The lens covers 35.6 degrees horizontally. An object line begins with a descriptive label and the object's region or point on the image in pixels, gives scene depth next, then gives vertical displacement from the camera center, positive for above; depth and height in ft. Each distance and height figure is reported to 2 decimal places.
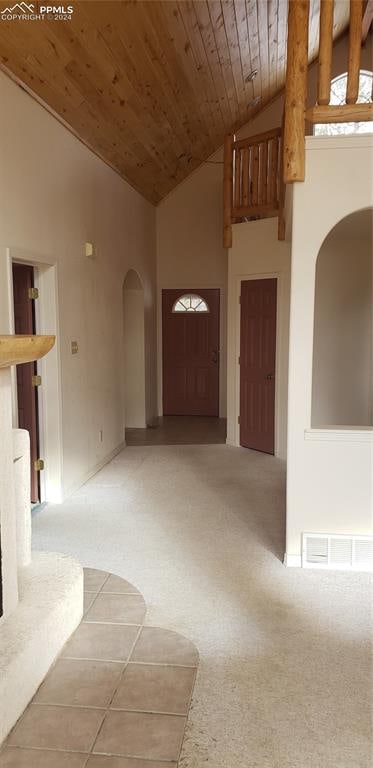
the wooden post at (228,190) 22.03 +5.54
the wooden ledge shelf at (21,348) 7.22 -0.17
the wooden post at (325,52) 11.07 +5.55
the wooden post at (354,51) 11.03 +5.50
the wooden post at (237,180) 21.68 +5.81
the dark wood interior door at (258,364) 22.16 -1.16
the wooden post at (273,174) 20.10 +5.58
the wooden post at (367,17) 20.82 +11.92
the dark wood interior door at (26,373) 15.39 -1.02
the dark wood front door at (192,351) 29.71 -0.86
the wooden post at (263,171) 20.61 +5.82
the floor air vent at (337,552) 12.13 -4.56
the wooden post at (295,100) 11.25 +4.64
